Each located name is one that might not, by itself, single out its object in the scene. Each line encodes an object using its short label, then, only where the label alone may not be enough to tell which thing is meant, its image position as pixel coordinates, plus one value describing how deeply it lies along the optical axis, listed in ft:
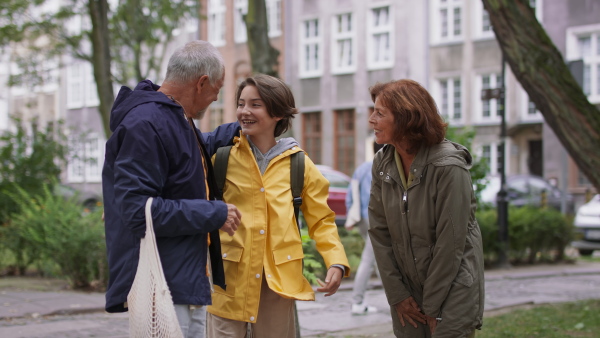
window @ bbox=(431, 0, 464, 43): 107.14
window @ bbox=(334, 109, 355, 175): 116.60
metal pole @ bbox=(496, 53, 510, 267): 44.91
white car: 54.85
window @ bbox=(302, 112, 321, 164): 121.80
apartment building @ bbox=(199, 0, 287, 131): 124.26
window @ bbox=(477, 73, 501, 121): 103.33
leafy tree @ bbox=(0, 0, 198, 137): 71.20
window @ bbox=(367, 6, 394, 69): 112.06
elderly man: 10.26
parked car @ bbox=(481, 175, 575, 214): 74.33
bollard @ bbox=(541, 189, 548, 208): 67.65
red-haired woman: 11.85
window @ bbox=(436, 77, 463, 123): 107.55
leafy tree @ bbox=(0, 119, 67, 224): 42.32
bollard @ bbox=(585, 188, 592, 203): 79.37
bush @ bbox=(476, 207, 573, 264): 45.68
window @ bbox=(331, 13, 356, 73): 116.78
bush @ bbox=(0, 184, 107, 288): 32.22
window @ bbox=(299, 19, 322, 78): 120.26
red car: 67.67
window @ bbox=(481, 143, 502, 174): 102.63
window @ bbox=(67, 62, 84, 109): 153.28
